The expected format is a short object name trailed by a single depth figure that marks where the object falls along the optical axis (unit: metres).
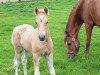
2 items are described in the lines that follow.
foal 5.98
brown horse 9.35
